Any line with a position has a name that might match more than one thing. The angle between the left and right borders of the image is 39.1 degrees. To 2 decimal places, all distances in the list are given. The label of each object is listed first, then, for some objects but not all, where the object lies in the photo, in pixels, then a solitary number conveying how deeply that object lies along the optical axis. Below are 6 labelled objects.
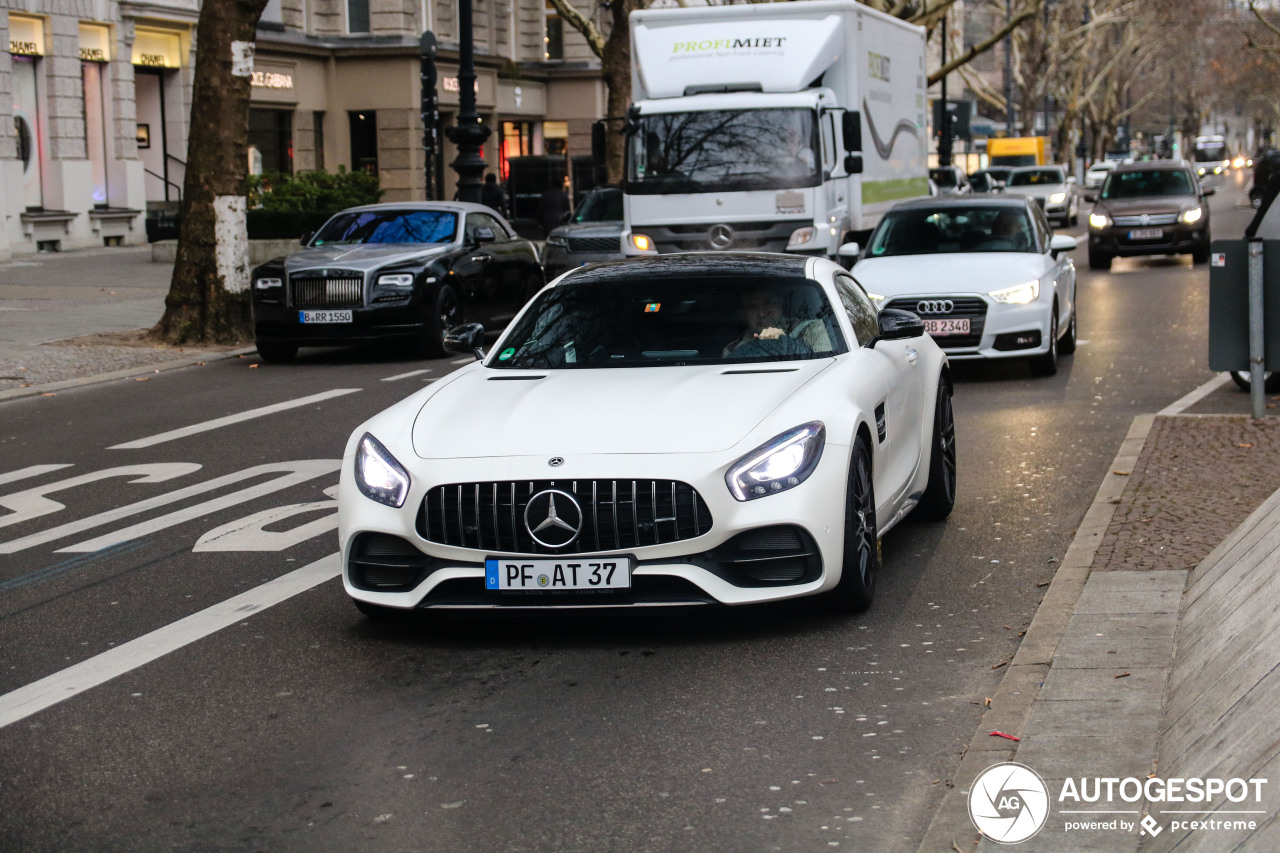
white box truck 19.70
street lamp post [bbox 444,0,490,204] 27.64
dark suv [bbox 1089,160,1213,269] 29.52
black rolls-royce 17.36
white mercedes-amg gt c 6.06
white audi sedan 14.41
